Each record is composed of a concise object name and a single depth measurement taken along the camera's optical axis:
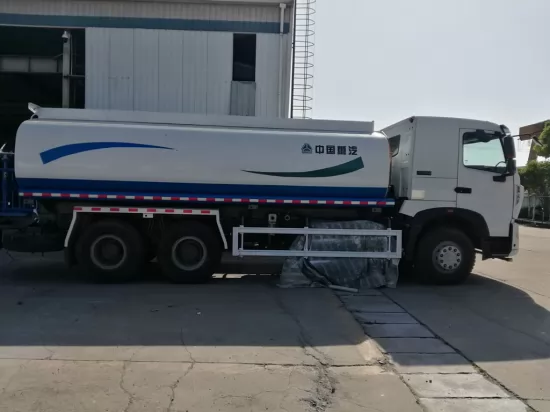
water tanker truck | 9.42
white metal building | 14.84
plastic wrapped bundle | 9.82
